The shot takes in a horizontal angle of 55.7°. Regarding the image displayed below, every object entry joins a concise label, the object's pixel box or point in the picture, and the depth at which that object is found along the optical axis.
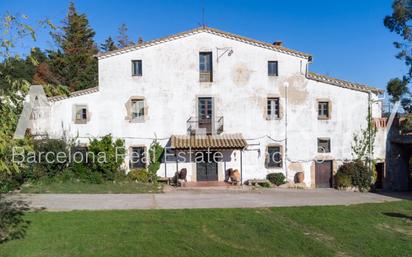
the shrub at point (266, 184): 26.40
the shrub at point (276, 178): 26.64
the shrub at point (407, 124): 26.47
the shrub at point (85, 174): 24.64
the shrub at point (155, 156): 26.42
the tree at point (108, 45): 64.91
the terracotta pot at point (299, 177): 26.91
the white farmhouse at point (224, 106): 26.67
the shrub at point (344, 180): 26.34
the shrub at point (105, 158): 24.97
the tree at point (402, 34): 27.67
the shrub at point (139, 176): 25.73
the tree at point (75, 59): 50.69
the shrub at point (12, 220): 12.08
